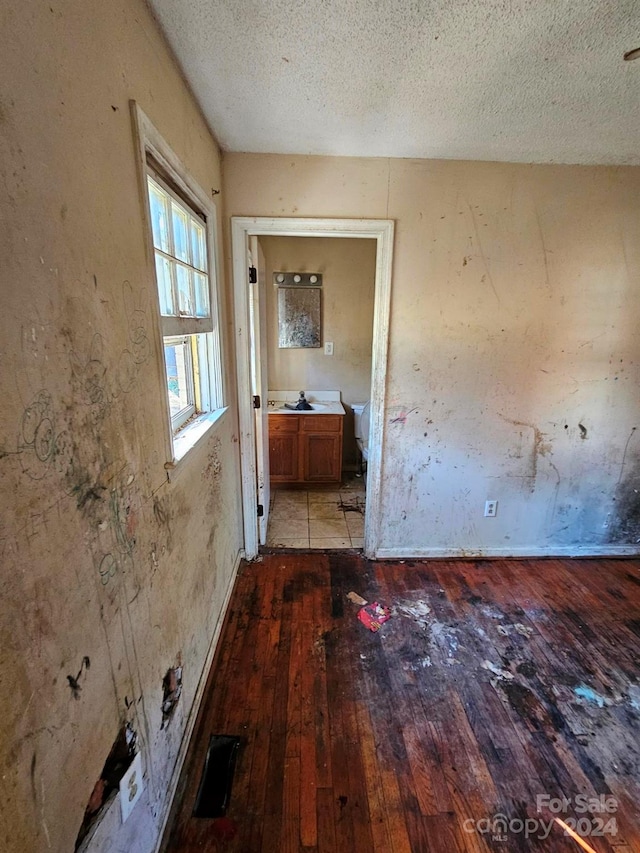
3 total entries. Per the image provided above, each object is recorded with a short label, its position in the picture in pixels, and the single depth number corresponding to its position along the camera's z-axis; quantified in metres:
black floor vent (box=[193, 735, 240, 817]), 1.22
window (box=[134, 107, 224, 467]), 1.24
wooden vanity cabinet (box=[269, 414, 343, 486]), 3.33
